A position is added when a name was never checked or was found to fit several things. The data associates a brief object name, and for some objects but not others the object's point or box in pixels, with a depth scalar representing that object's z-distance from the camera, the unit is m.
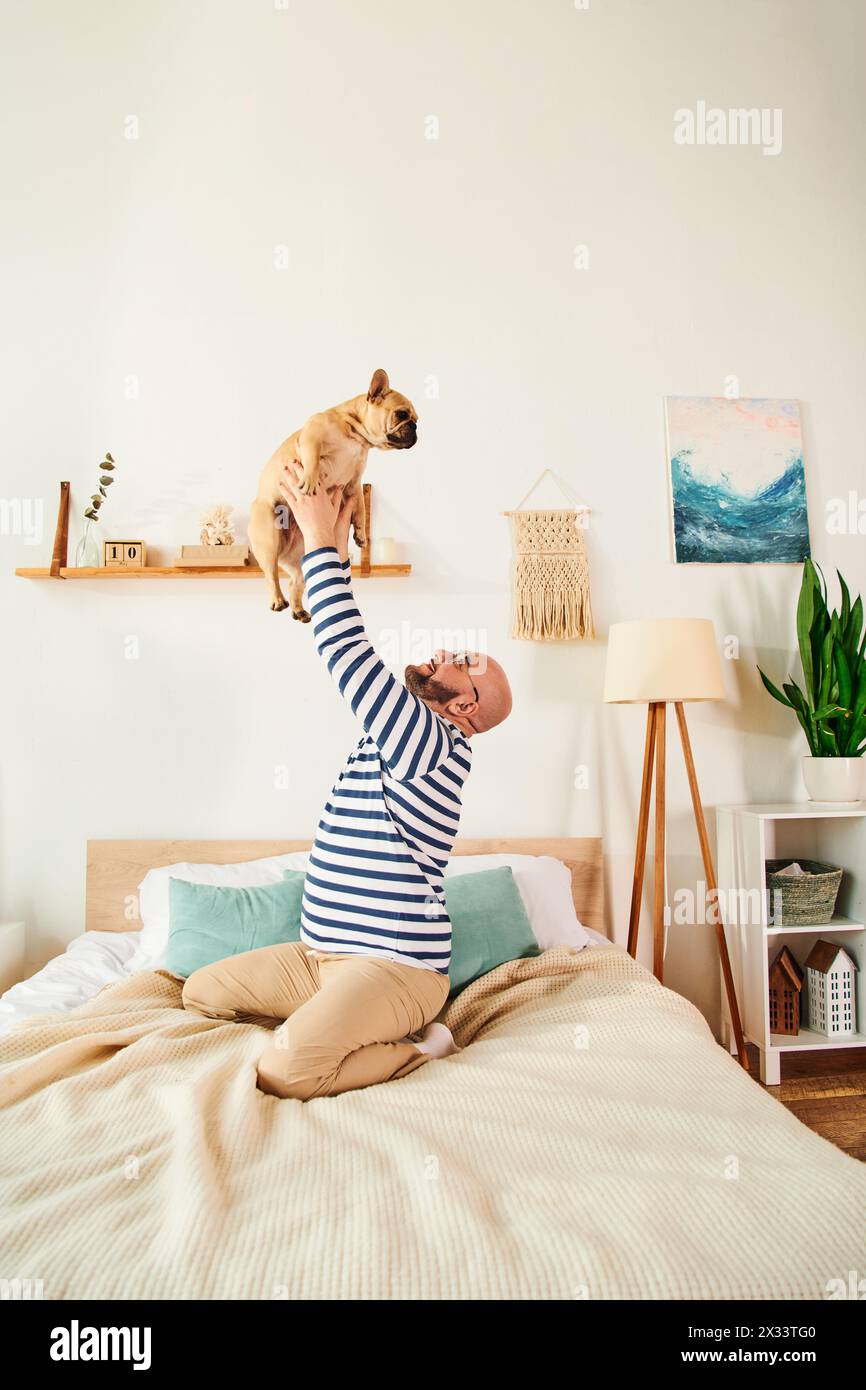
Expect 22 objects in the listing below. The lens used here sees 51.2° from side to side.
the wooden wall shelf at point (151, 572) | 2.68
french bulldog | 1.24
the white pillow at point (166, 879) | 2.26
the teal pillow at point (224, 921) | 2.05
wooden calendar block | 2.67
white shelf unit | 2.64
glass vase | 2.71
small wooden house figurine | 2.71
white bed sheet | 1.96
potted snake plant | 2.76
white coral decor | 2.68
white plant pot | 2.75
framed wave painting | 2.96
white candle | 2.73
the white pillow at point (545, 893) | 2.34
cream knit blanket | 0.96
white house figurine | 2.69
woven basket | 2.69
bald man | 1.50
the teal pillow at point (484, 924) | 2.07
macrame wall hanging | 2.81
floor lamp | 2.57
